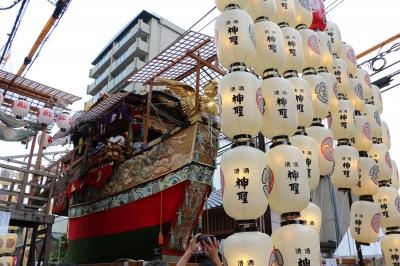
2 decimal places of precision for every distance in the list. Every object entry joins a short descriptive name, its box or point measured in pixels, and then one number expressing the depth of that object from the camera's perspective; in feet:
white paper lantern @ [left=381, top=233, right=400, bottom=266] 23.23
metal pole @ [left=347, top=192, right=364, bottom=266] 26.60
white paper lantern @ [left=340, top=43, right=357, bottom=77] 28.66
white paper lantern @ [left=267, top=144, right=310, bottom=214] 15.92
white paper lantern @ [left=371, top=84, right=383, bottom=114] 30.27
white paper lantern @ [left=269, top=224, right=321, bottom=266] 15.21
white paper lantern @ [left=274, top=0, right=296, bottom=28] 21.16
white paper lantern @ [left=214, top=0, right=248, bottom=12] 18.94
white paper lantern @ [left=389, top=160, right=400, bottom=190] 27.66
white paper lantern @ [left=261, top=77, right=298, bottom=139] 17.15
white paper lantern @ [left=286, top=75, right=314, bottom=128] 18.95
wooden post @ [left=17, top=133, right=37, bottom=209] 28.45
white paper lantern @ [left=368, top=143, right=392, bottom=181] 26.37
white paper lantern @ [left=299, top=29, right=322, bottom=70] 22.65
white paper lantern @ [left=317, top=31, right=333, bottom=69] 24.23
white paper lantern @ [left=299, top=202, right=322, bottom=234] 19.12
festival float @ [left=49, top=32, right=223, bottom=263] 26.25
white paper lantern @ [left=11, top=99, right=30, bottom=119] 36.14
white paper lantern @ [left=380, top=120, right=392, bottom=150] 29.09
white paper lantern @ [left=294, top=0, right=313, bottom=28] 23.41
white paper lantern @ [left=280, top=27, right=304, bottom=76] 20.04
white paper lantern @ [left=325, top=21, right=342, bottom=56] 27.66
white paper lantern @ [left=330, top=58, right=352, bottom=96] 26.05
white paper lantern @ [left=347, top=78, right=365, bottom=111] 26.63
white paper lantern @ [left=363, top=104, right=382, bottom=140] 27.76
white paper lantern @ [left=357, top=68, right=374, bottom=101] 29.07
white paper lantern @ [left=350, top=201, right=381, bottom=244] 23.06
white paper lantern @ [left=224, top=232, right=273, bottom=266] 13.99
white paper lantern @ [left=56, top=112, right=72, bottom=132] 36.92
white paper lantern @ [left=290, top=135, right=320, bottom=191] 18.20
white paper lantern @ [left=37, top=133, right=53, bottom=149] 38.55
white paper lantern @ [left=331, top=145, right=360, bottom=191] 22.54
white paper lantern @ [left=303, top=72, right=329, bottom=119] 21.29
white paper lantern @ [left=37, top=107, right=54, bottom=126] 36.50
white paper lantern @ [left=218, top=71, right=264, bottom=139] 15.98
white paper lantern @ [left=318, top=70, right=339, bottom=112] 23.15
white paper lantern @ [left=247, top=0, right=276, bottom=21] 19.81
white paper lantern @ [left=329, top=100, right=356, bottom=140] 23.70
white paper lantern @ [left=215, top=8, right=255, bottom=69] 17.26
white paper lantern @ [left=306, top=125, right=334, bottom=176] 20.51
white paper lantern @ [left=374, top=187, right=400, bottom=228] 24.73
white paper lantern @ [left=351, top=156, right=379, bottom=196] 24.26
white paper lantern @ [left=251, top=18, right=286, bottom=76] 18.39
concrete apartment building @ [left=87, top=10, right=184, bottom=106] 112.06
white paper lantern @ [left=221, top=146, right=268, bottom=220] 14.80
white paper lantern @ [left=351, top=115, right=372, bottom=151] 25.55
